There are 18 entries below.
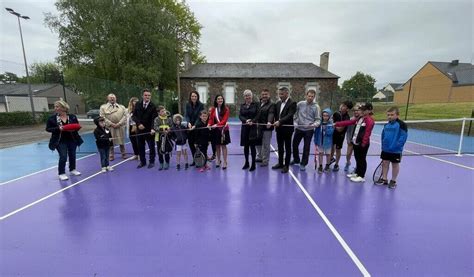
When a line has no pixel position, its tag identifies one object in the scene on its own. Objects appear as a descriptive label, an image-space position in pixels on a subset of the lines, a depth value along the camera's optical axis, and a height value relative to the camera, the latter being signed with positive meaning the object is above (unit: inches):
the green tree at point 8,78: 2241.1 +281.9
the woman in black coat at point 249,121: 201.8 -15.4
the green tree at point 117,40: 669.3 +196.2
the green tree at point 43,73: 2022.6 +299.5
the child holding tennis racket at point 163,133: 211.0 -25.3
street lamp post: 593.0 +233.2
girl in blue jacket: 200.5 -28.7
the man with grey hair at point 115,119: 241.3 -14.6
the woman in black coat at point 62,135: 181.3 -23.4
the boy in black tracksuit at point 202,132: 211.9 -25.0
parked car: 317.2 -9.2
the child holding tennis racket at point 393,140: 162.2 -26.2
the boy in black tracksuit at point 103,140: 207.6 -30.2
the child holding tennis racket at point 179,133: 211.5 -25.5
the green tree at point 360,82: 2457.2 +239.1
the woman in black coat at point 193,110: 214.2 -4.9
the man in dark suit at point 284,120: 194.4 -14.0
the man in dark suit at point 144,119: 217.9 -12.8
